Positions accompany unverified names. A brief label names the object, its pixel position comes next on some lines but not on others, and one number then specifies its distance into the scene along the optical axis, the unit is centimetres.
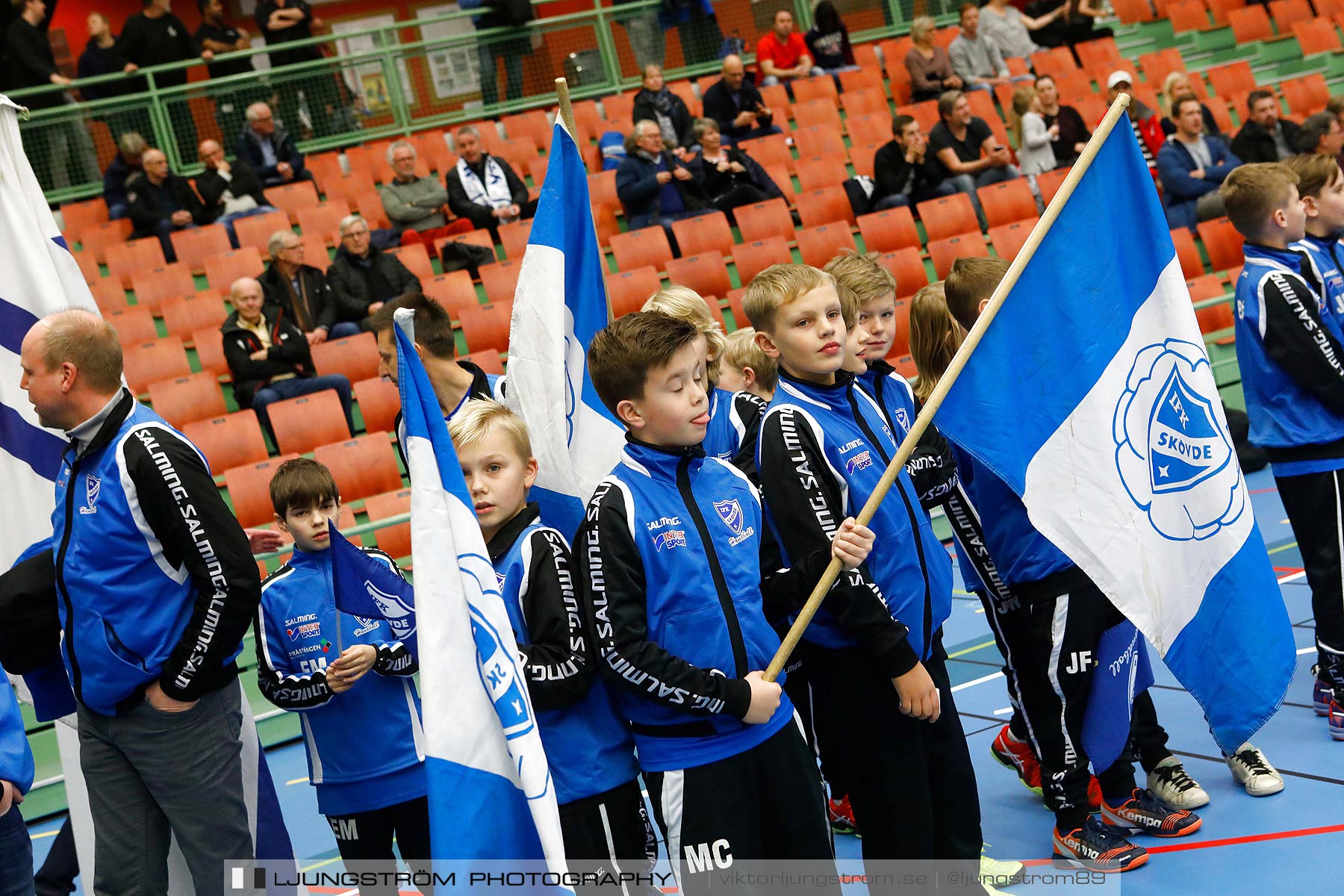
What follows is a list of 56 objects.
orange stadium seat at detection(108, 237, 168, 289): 1025
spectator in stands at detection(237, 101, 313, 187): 1140
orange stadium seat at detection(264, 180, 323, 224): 1131
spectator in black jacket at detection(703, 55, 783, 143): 1189
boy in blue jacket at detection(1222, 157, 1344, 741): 411
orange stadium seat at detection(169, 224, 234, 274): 1034
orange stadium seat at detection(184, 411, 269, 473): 775
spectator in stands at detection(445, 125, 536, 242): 1048
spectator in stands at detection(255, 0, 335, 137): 1209
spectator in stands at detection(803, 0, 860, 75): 1357
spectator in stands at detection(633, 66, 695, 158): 1124
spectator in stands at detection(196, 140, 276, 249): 1076
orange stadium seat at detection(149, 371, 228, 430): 825
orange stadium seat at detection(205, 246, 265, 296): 997
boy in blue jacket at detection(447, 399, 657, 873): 262
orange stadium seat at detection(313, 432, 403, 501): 740
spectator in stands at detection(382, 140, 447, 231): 1061
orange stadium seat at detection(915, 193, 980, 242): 1043
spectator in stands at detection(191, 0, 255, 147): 1173
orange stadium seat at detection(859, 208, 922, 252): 1027
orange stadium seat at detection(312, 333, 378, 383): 864
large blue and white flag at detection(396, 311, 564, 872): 234
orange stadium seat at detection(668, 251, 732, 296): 943
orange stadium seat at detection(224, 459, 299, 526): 718
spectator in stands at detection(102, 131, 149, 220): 1074
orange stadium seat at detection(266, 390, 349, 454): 788
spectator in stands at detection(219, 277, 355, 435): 823
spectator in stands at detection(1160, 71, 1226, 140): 1109
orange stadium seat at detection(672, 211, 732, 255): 1009
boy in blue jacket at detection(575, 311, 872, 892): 253
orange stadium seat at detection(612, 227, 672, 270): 992
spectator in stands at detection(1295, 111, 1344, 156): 722
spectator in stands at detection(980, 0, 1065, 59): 1377
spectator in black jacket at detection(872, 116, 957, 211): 1073
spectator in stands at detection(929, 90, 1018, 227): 1099
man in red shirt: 1334
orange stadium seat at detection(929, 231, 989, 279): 980
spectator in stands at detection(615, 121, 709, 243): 1035
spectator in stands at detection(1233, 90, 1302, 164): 1102
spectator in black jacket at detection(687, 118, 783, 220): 1057
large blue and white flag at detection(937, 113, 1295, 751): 287
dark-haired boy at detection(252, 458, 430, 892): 336
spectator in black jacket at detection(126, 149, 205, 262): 1046
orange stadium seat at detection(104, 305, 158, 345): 935
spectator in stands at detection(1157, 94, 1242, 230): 1050
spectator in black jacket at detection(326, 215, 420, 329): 905
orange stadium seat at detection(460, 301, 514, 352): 889
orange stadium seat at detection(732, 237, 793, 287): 963
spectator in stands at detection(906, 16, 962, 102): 1302
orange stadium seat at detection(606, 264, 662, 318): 904
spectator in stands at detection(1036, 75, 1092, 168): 1156
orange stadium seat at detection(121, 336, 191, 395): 870
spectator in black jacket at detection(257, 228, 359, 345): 868
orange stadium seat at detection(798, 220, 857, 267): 991
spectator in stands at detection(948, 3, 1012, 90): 1346
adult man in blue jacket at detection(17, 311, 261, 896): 310
